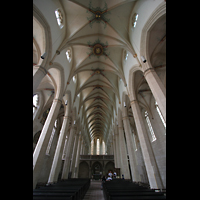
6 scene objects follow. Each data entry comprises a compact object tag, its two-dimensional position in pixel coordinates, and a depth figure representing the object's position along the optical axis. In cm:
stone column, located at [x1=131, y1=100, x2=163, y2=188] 773
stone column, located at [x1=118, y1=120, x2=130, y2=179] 1467
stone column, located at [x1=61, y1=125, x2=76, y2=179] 1545
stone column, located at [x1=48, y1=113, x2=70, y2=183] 1117
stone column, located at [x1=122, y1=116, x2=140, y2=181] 1223
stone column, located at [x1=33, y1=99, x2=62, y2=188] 769
